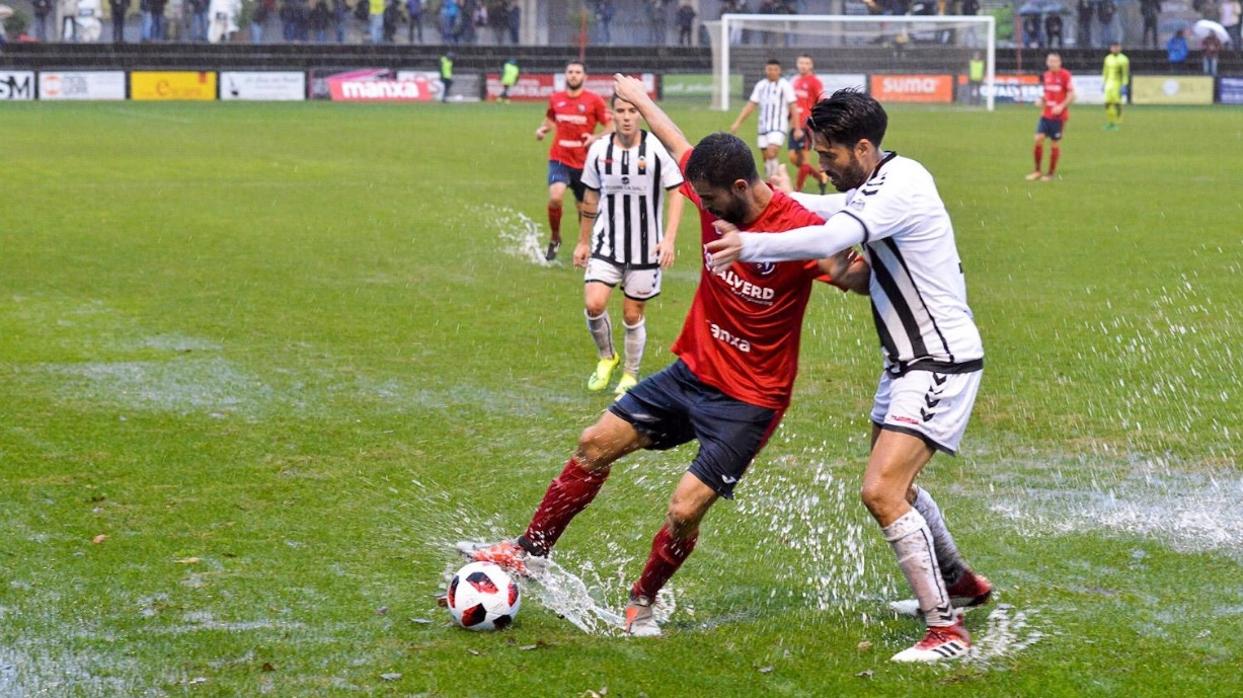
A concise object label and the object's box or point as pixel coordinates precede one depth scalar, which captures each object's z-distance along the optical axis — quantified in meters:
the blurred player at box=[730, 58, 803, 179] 26.11
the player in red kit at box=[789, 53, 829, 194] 26.94
